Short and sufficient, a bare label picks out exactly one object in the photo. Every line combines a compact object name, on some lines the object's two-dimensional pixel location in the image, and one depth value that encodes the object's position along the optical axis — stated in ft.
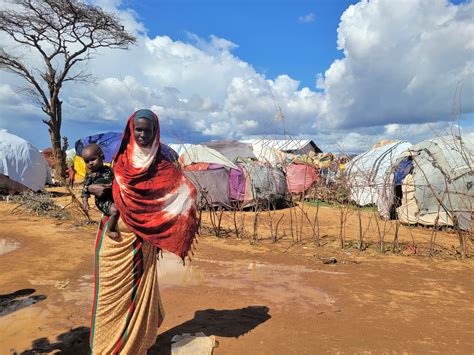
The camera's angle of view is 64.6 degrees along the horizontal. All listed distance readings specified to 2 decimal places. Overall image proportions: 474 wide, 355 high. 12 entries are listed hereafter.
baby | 7.89
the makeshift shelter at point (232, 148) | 59.56
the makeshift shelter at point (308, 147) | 80.80
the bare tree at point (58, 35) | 50.93
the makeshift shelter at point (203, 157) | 42.06
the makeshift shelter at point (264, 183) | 40.29
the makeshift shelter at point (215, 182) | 39.68
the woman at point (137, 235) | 7.77
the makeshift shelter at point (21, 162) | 41.66
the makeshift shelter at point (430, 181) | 30.40
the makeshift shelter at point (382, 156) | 42.88
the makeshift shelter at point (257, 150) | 62.85
